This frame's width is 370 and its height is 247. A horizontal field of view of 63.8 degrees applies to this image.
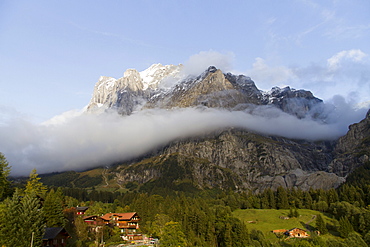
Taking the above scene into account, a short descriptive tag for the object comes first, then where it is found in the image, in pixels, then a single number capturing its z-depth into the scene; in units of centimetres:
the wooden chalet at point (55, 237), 7241
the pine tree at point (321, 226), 13075
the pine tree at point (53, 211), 8986
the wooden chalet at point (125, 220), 13699
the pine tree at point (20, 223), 5672
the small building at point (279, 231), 13062
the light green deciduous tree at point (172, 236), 8656
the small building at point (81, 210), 15802
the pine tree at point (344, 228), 12360
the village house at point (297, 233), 12665
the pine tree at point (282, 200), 18738
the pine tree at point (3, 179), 7950
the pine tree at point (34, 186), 10434
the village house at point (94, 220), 11282
